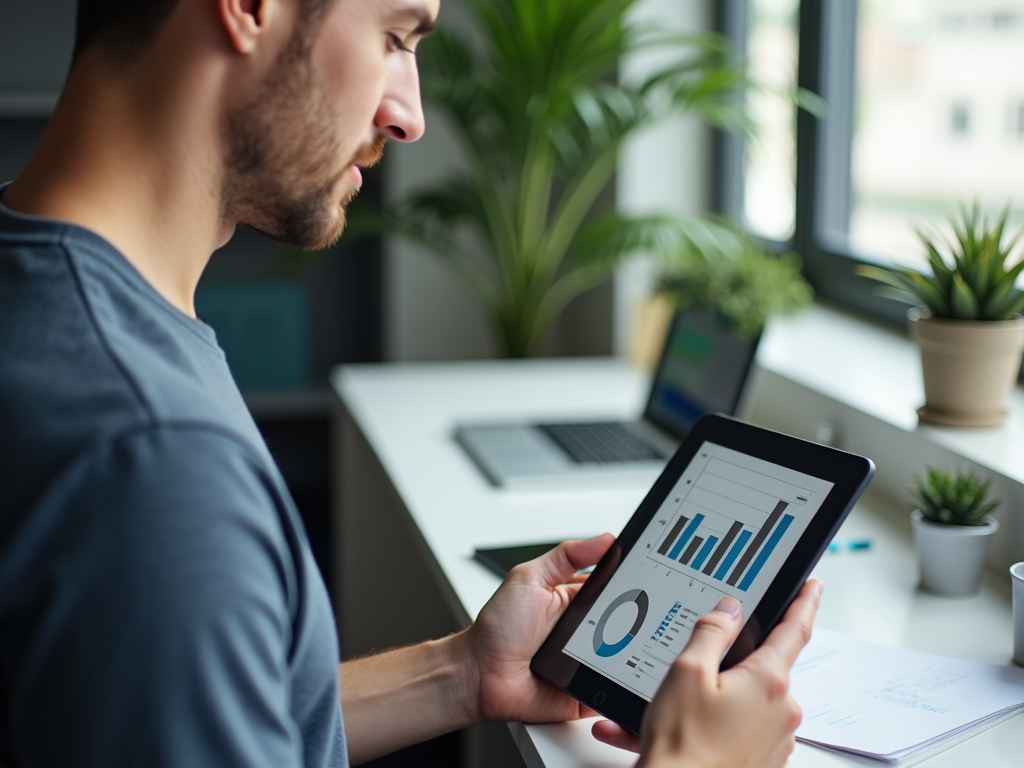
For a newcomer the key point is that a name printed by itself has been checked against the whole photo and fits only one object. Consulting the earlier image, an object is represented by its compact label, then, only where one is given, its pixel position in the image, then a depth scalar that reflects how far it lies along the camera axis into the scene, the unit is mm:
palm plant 2271
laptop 1539
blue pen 1271
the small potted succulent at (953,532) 1128
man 541
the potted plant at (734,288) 1735
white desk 1002
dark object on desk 1181
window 1925
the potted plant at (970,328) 1286
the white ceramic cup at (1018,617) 978
